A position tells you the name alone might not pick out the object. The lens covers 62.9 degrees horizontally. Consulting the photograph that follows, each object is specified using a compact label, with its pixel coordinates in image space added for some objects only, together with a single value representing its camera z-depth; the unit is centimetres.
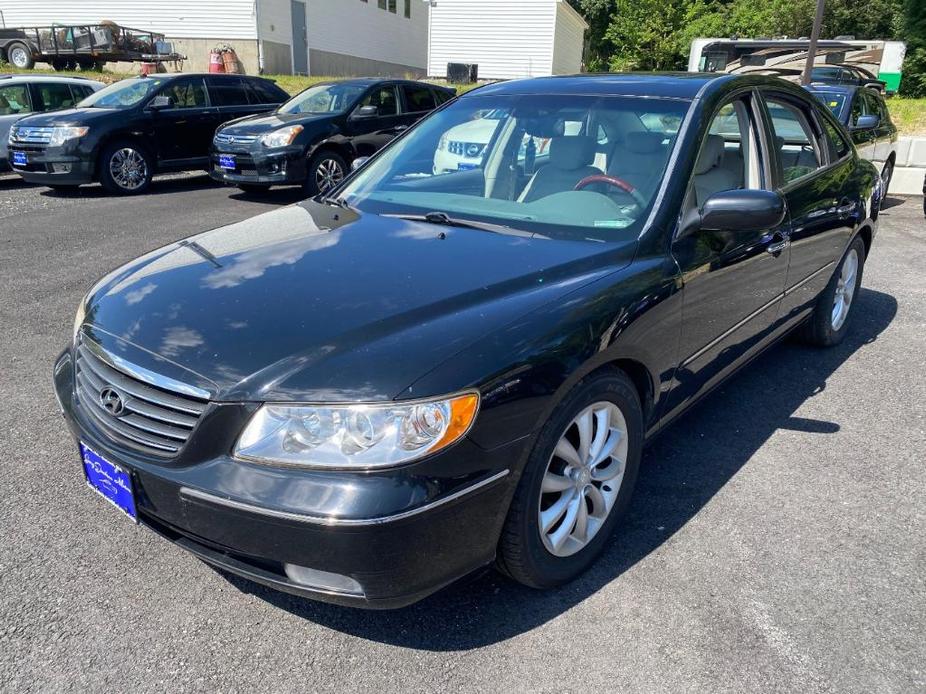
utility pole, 1288
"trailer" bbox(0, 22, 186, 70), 2322
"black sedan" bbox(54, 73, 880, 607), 201
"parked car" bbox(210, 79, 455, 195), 990
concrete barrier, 1210
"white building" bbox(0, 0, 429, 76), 2661
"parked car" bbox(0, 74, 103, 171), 1126
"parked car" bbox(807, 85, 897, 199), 973
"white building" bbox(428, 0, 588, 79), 3141
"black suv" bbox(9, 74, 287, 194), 1015
